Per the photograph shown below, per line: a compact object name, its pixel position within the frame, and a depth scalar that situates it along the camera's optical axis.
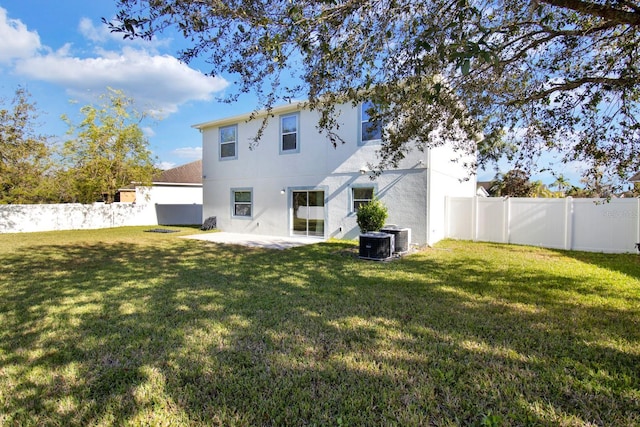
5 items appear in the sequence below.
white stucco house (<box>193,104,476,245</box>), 11.32
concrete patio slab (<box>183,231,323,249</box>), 11.76
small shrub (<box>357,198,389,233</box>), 10.53
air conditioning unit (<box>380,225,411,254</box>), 9.78
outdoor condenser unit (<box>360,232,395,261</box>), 8.82
